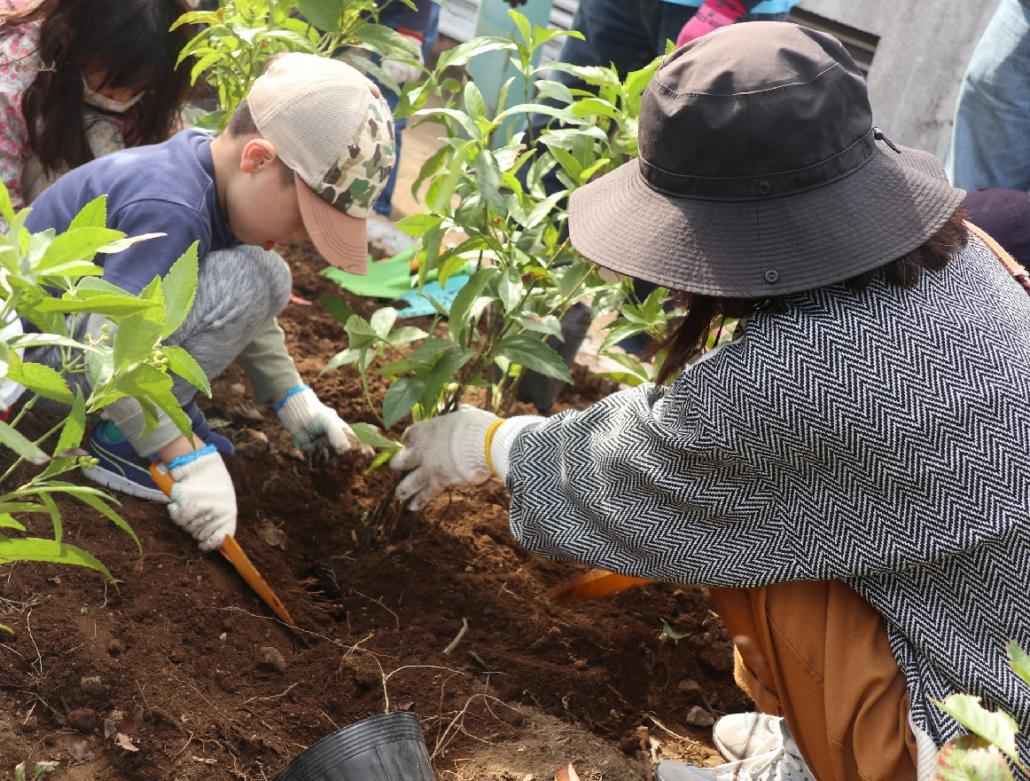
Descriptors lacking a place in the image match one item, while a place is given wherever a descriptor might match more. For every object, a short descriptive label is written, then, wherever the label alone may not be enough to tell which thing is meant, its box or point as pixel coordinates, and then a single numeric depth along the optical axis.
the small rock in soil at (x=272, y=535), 2.04
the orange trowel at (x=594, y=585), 1.74
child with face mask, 2.13
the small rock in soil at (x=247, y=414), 2.35
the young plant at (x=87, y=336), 0.87
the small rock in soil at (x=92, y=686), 1.50
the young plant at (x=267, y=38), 1.95
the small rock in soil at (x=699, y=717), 1.89
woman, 1.30
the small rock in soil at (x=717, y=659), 2.00
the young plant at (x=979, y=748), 0.72
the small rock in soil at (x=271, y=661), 1.72
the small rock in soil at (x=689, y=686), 1.94
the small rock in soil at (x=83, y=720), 1.46
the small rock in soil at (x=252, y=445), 2.22
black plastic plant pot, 1.27
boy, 1.79
